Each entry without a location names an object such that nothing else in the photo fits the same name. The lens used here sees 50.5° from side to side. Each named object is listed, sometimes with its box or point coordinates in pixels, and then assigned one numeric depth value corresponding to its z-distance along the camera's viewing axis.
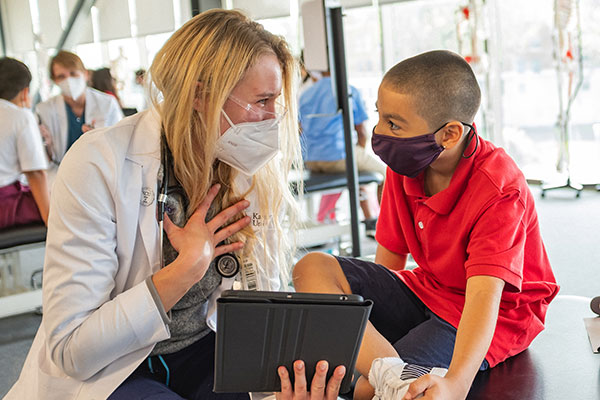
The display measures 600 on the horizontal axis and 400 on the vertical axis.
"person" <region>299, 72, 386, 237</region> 4.72
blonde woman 1.28
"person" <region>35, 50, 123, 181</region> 4.64
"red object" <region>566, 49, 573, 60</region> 6.21
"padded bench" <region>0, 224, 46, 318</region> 3.25
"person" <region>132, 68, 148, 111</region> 8.80
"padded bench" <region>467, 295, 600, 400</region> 1.42
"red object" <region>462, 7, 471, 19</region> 6.72
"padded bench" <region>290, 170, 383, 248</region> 4.08
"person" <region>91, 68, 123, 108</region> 5.68
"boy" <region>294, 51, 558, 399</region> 1.40
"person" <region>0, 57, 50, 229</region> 3.45
